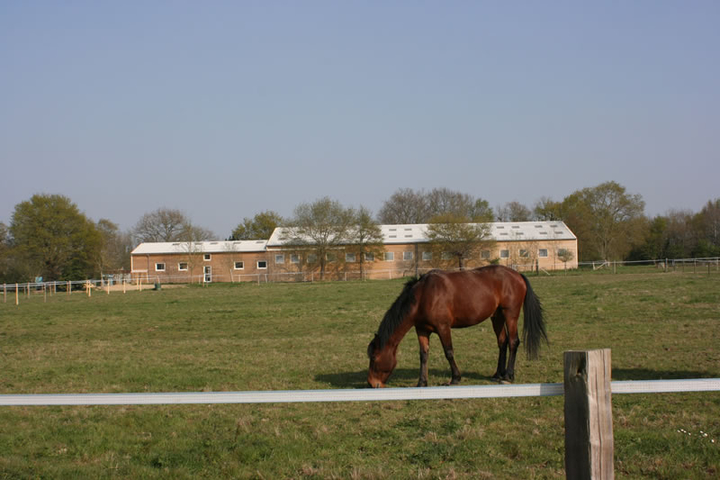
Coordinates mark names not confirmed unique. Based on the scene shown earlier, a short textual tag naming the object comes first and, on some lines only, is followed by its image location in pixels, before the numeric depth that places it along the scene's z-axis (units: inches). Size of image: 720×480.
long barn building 2517.2
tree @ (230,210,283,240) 3602.4
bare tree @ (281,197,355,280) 2509.8
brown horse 338.3
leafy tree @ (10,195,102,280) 2476.6
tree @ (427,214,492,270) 2461.9
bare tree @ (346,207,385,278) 2521.4
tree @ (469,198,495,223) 3464.6
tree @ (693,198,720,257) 2891.2
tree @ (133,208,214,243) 3272.6
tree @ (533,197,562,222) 3225.9
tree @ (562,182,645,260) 2817.4
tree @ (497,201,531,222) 3452.3
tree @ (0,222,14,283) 2220.7
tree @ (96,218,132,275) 3268.7
